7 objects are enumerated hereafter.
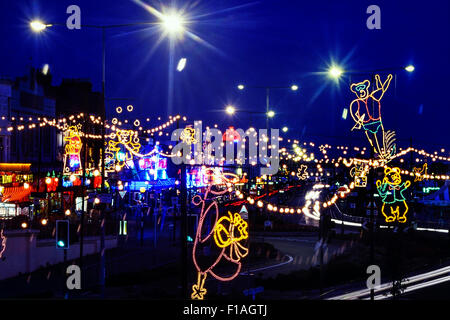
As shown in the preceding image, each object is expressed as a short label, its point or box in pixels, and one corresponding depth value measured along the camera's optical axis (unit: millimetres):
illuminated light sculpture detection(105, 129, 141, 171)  48441
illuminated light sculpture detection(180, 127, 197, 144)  47181
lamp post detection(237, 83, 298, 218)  33688
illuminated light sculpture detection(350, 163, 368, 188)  29650
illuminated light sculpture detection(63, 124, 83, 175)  43156
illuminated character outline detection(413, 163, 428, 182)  30294
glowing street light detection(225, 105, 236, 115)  35988
